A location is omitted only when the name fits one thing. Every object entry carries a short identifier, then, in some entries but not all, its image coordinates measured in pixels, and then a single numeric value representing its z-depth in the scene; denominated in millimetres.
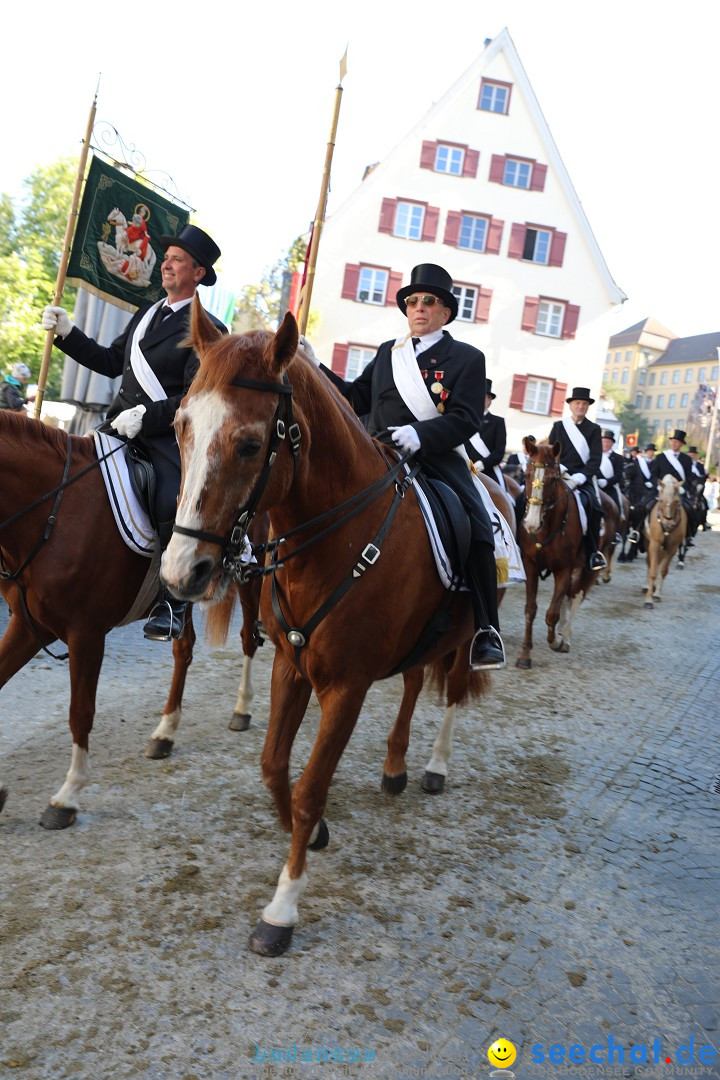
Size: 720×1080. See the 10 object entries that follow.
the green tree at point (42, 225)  31438
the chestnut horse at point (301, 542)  2488
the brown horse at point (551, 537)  8828
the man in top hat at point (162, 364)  4180
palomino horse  13594
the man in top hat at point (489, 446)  10023
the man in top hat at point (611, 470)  14066
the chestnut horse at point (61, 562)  3748
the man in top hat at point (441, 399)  3977
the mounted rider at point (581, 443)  10062
